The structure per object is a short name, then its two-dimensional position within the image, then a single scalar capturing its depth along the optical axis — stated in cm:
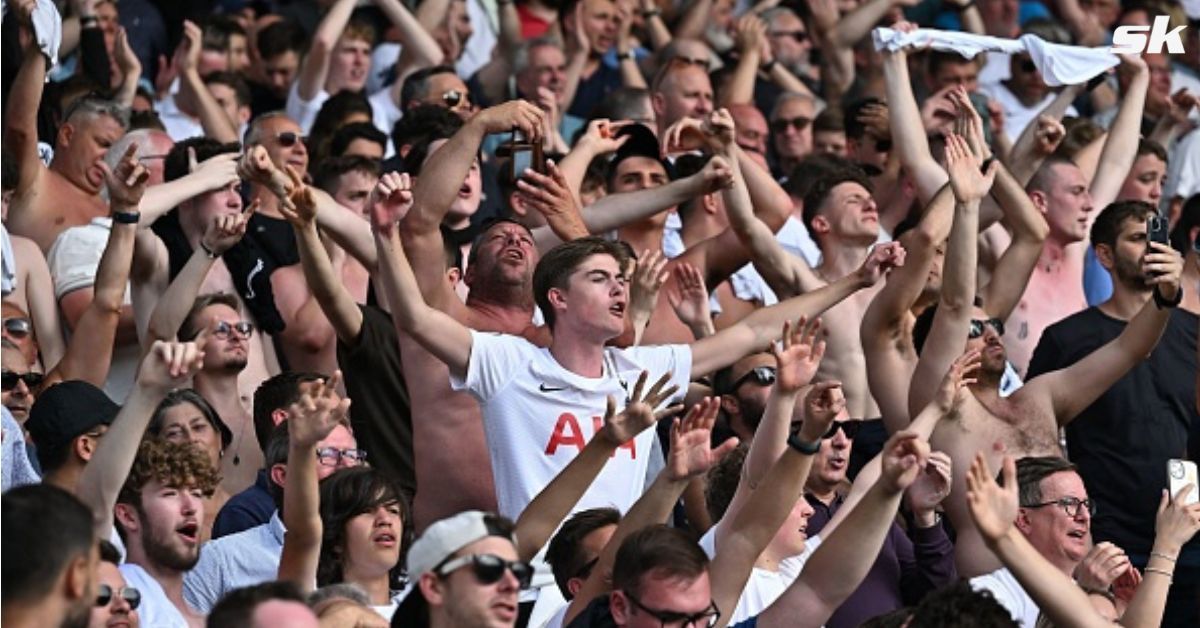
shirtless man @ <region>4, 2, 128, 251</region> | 2012
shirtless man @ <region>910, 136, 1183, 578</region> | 1852
